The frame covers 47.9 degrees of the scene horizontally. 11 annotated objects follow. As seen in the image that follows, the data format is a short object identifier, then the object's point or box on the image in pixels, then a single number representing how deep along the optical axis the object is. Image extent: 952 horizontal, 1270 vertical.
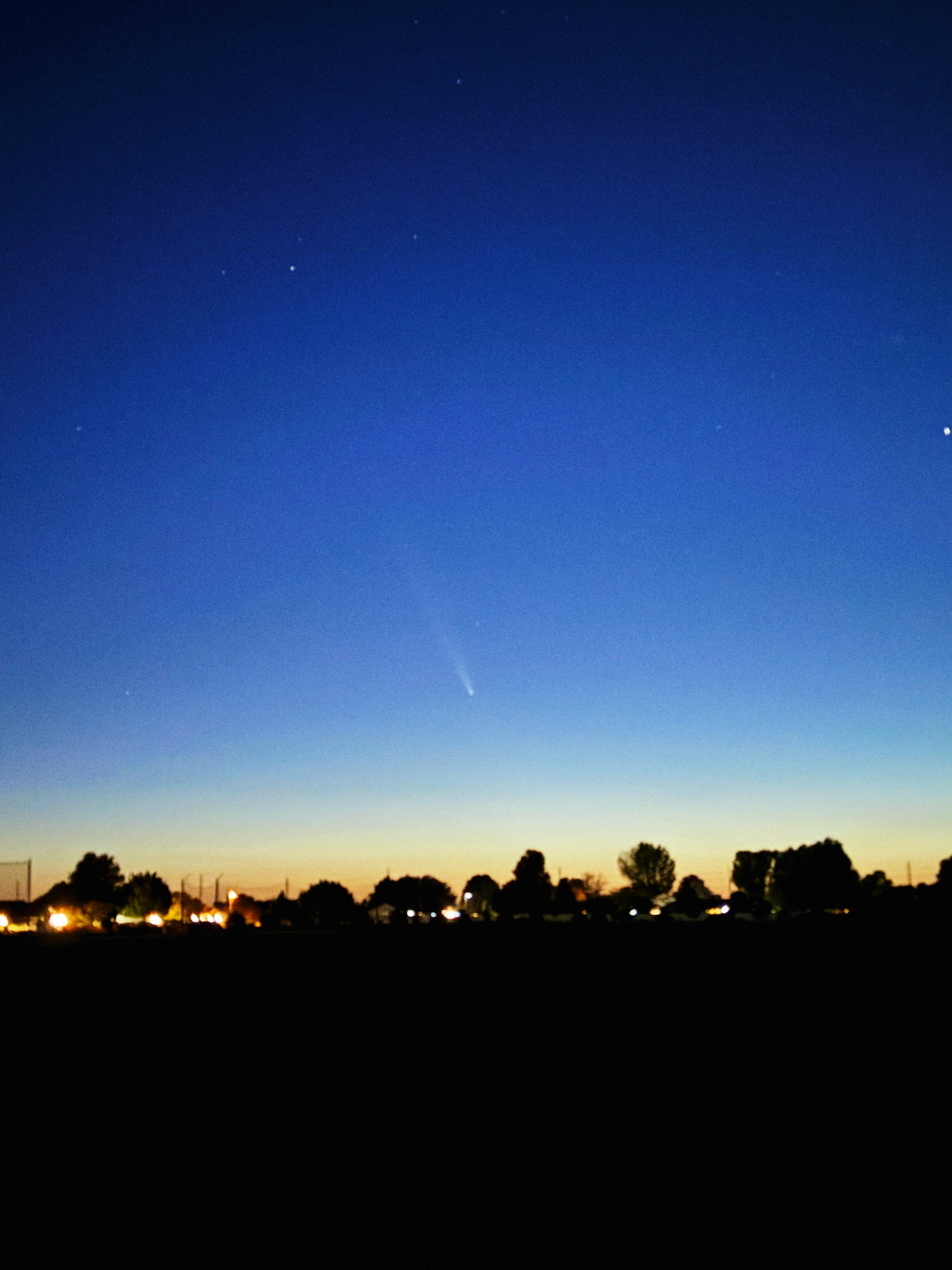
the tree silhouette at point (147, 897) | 108.94
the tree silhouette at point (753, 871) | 134.75
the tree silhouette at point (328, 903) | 116.64
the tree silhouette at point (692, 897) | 102.03
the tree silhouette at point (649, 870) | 151.38
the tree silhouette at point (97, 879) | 110.25
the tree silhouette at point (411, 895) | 146.50
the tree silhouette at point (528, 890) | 116.19
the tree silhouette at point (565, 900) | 109.56
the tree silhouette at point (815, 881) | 99.75
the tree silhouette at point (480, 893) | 143.12
